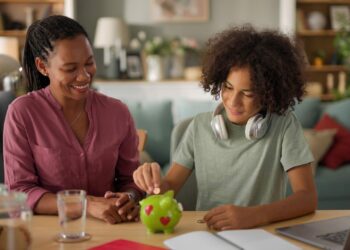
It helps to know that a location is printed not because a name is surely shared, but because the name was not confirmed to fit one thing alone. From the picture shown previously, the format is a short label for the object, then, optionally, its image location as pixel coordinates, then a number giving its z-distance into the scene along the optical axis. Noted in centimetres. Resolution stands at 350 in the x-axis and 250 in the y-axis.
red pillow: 386
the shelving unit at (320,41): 586
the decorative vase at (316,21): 585
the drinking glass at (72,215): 123
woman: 161
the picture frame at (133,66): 582
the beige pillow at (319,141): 381
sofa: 421
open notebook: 119
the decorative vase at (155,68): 569
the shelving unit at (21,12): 573
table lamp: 548
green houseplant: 525
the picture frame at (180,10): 593
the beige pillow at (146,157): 358
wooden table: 124
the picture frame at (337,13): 578
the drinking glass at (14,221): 106
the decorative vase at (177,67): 582
